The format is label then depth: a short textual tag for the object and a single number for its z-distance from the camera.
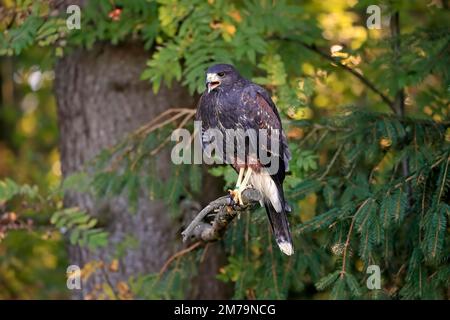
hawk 9.50
